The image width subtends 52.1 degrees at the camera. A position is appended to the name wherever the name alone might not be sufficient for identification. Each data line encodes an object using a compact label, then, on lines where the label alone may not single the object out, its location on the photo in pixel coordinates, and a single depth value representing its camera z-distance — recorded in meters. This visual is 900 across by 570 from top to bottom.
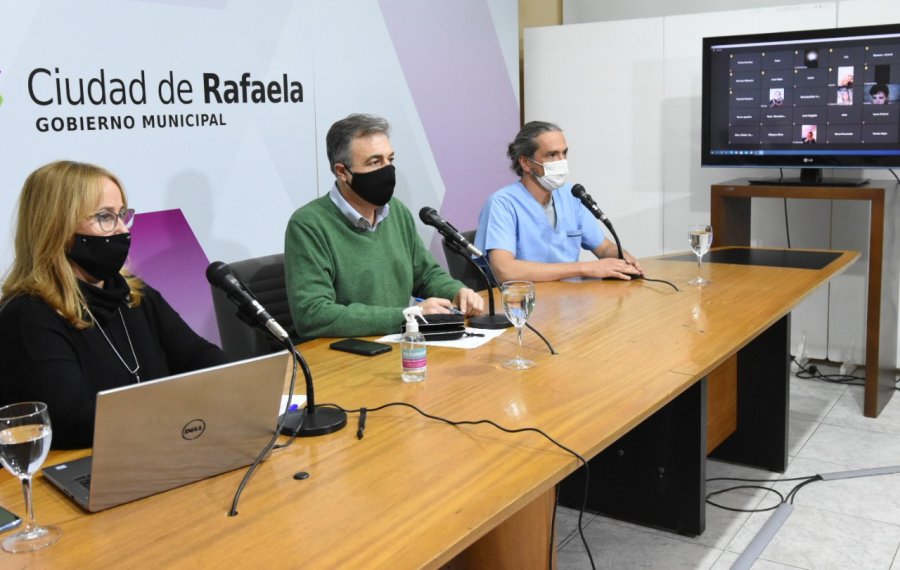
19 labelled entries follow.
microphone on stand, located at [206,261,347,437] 1.69
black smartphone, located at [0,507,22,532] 1.37
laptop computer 1.37
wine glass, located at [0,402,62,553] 1.32
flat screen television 4.04
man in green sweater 2.69
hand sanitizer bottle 2.04
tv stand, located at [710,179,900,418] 3.97
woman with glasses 1.85
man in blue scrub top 3.45
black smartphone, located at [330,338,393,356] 2.34
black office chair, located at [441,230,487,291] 3.64
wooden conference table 1.29
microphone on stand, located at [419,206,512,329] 2.44
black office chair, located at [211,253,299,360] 2.74
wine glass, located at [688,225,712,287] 3.20
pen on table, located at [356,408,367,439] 1.74
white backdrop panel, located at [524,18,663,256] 4.88
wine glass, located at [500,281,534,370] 2.16
